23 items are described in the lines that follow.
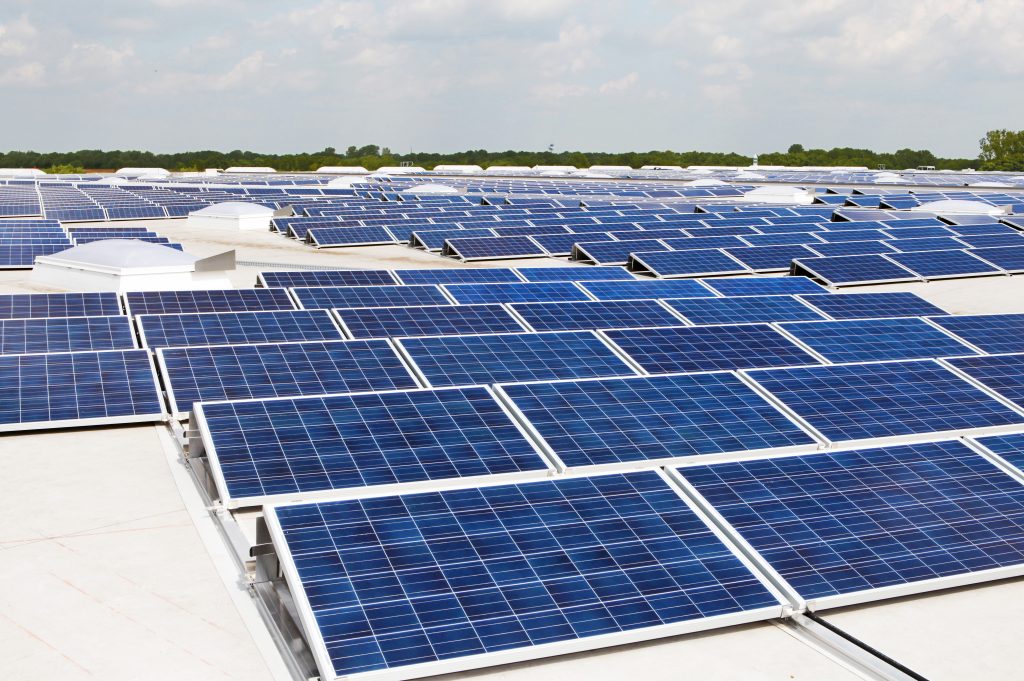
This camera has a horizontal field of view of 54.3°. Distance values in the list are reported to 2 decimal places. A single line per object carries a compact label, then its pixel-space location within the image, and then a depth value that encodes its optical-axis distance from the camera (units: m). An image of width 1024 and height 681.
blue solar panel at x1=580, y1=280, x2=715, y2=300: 29.24
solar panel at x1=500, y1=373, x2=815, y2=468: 13.32
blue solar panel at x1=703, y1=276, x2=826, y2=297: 31.22
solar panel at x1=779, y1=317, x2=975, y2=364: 19.97
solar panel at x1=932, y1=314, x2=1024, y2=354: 21.58
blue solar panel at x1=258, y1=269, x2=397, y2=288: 30.40
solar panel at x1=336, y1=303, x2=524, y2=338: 21.80
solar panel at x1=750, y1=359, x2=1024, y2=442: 14.39
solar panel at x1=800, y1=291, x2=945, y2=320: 27.41
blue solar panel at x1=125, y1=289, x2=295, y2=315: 23.45
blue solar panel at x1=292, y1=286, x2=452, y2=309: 26.12
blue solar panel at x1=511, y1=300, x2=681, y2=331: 23.52
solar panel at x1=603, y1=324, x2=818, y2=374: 18.80
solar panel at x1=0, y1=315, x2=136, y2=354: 18.91
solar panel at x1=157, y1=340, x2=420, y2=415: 16.23
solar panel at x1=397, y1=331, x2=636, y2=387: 17.66
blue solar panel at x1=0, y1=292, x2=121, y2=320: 22.72
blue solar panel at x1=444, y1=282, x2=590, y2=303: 27.72
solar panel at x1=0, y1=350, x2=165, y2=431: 15.41
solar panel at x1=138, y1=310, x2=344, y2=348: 19.81
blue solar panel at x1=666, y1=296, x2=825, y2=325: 25.44
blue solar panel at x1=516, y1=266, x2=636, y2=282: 33.19
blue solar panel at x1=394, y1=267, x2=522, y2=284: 32.28
